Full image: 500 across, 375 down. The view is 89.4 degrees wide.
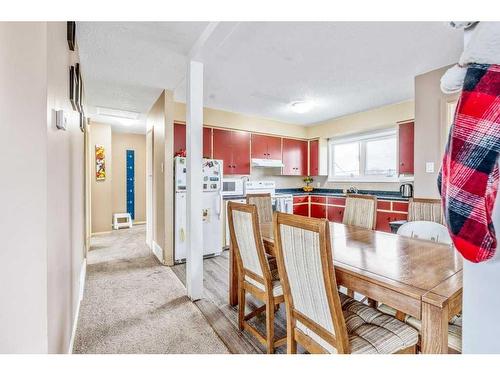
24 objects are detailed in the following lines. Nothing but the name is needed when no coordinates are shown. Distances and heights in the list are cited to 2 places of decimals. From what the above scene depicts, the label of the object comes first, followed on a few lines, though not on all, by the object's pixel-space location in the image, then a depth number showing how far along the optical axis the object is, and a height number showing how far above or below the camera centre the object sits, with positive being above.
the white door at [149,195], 4.16 -0.18
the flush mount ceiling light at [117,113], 4.03 +1.19
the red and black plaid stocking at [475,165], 0.42 +0.04
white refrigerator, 3.41 -0.34
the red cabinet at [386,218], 3.73 -0.50
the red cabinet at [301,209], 5.04 -0.49
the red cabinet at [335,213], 4.59 -0.53
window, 4.27 +0.52
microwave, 4.04 -0.04
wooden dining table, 0.93 -0.41
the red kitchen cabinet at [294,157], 5.02 +0.56
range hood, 4.59 +0.41
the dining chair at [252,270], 1.58 -0.59
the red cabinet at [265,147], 4.63 +0.71
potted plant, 5.37 +0.04
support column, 2.34 +0.08
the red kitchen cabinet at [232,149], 4.23 +0.61
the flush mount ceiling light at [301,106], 3.76 +1.21
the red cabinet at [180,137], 3.74 +0.72
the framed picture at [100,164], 5.12 +0.42
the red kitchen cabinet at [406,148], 3.51 +0.53
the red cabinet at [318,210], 4.98 -0.51
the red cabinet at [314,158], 5.16 +0.56
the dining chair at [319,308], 1.04 -0.57
